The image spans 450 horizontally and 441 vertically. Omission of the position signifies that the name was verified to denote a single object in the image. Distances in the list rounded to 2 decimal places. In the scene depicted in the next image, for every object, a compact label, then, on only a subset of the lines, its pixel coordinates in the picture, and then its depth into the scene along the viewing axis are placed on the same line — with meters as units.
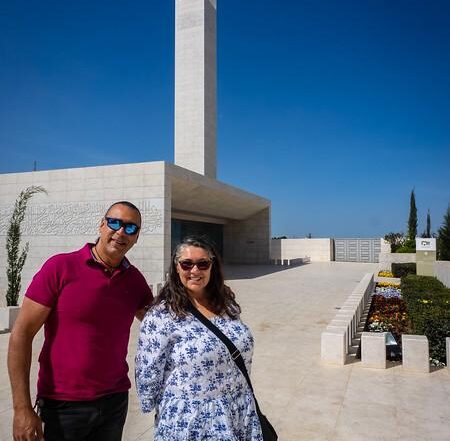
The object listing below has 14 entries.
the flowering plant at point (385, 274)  21.04
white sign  16.99
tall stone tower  26.84
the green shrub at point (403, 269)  20.04
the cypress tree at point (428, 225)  43.55
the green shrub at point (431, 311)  6.51
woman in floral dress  2.13
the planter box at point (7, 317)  9.06
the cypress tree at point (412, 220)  37.92
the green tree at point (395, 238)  35.28
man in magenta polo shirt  2.15
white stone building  17.75
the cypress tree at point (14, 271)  10.91
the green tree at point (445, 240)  20.28
